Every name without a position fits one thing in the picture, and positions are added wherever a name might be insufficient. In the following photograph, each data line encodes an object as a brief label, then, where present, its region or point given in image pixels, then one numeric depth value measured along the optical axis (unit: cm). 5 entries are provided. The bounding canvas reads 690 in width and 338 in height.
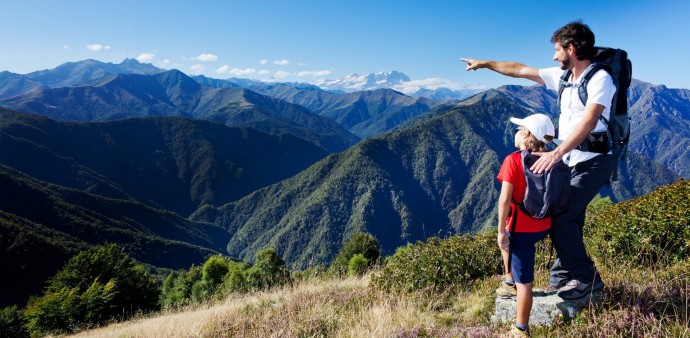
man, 379
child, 401
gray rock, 430
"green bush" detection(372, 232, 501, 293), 698
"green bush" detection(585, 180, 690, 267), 649
